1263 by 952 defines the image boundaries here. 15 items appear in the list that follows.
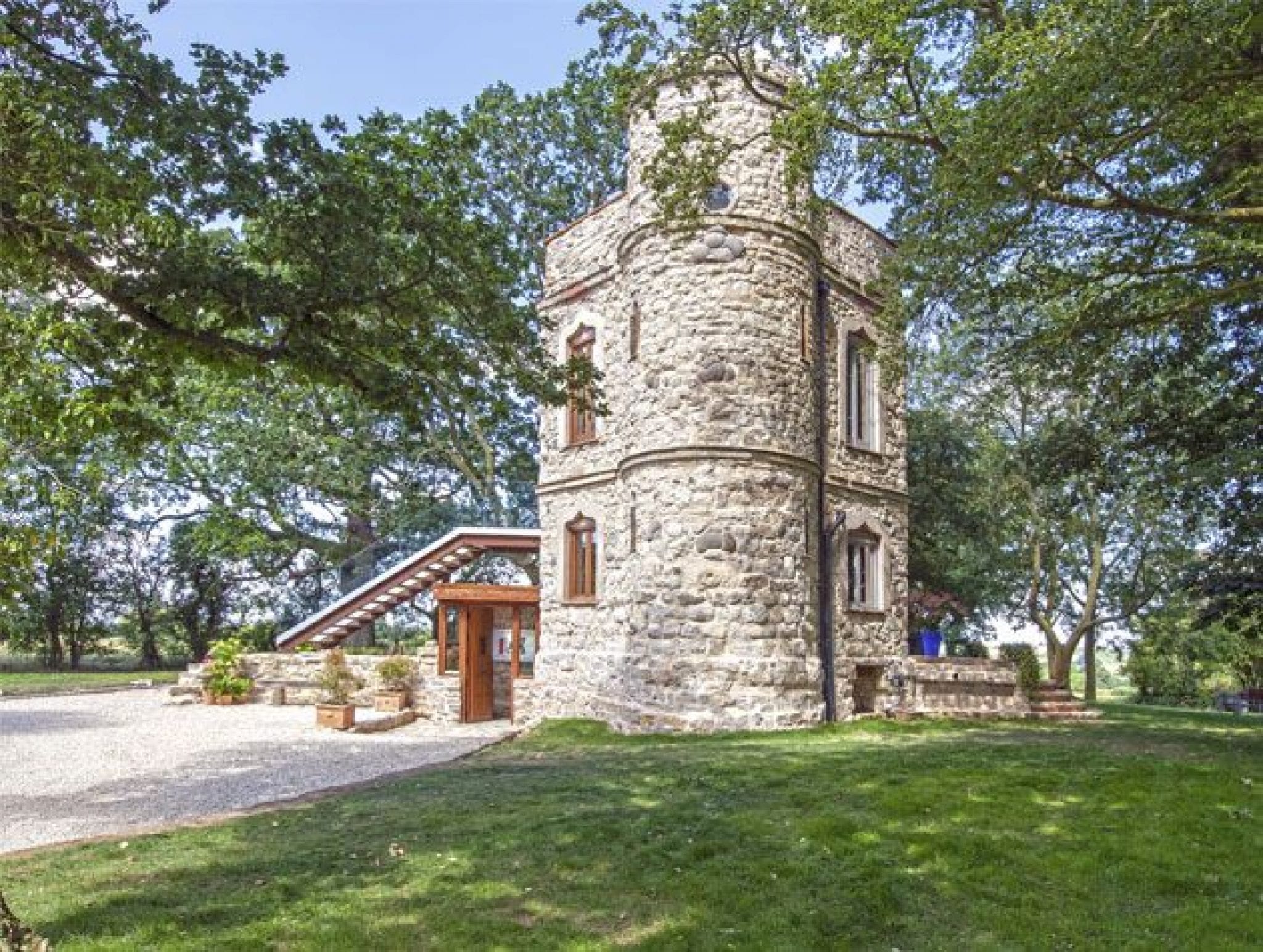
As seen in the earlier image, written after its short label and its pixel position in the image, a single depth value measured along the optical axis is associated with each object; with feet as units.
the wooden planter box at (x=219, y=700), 63.87
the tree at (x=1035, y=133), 20.42
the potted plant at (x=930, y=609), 66.64
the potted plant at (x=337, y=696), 49.65
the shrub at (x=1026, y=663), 52.42
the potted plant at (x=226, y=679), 64.03
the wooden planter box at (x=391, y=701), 55.31
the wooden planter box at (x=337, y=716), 49.49
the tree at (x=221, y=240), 16.72
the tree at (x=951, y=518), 69.72
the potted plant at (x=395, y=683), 55.47
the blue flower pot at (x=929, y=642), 57.16
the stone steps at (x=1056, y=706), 51.24
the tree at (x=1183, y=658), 87.61
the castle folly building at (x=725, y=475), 41.45
